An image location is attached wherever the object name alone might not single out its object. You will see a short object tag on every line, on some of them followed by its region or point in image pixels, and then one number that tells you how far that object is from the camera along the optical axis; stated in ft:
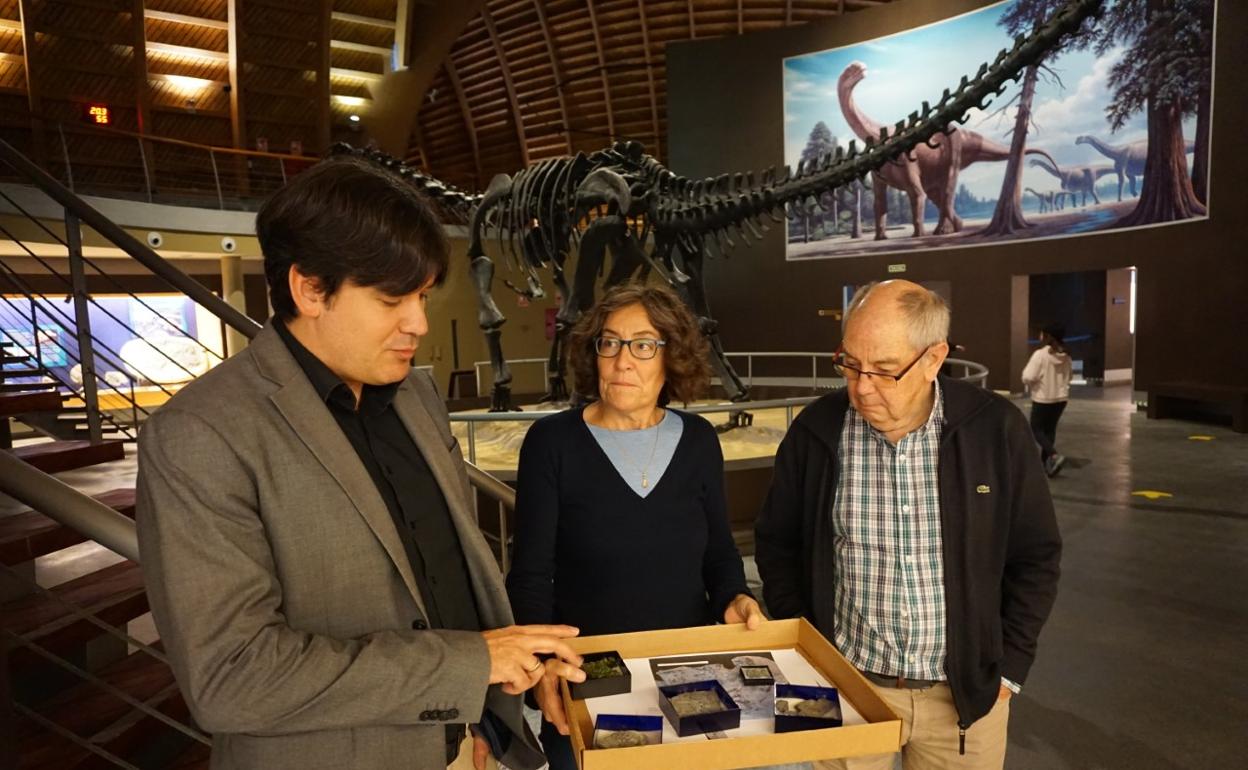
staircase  6.93
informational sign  47.47
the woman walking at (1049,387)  23.20
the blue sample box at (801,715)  3.67
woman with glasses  5.71
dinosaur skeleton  18.25
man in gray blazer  3.25
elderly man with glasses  5.56
